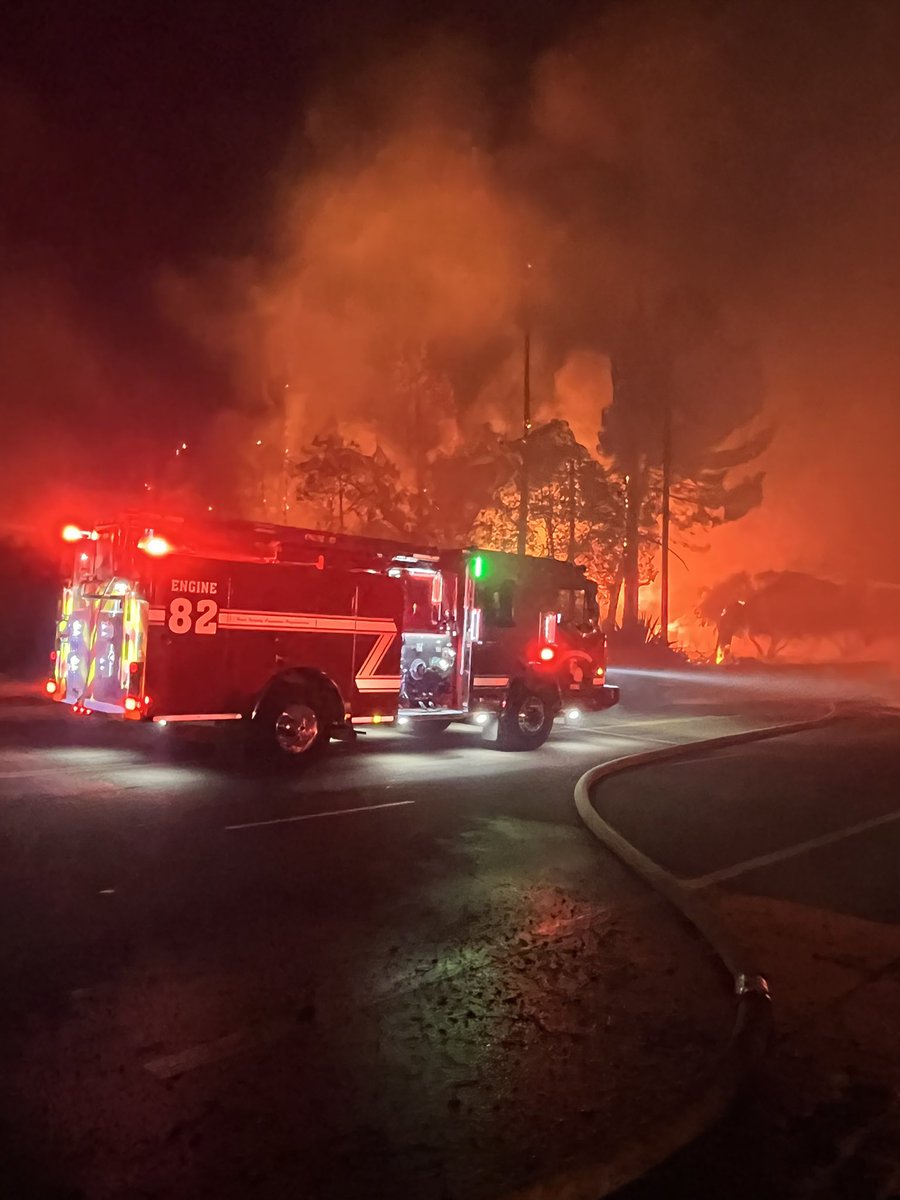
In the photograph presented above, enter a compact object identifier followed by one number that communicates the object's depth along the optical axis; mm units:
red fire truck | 10719
